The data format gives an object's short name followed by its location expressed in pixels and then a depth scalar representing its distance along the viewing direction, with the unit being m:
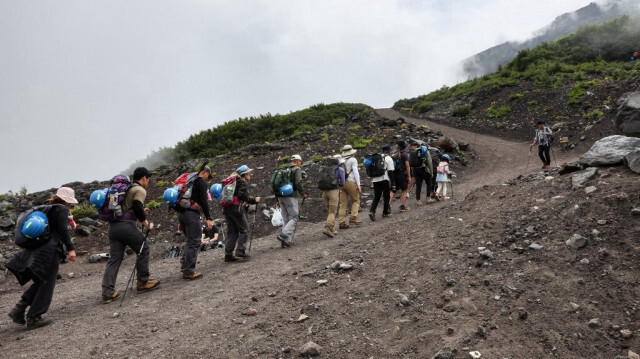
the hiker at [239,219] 8.19
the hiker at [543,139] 14.03
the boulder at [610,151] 6.82
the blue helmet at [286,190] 8.83
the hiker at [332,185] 9.53
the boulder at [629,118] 10.50
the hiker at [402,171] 11.46
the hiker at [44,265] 5.75
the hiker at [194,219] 7.46
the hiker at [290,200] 8.98
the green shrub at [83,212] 15.66
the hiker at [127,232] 6.67
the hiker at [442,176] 12.55
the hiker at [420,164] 12.12
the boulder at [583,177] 6.59
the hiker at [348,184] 9.95
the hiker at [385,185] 10.55
